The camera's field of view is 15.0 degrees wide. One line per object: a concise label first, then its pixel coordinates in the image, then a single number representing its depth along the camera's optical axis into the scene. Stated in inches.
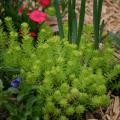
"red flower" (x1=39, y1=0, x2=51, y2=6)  120.6
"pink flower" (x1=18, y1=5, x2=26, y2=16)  120.9
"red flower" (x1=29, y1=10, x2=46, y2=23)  113.0
